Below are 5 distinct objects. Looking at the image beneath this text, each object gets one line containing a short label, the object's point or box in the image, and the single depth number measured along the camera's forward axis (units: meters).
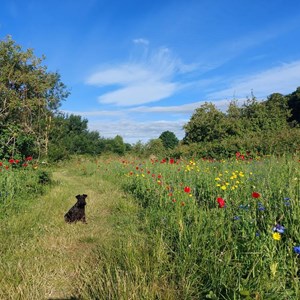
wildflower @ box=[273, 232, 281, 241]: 1.87
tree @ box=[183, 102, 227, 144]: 21.06
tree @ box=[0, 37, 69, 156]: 14.52
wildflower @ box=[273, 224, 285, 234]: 2.03
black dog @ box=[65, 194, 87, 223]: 4.20
